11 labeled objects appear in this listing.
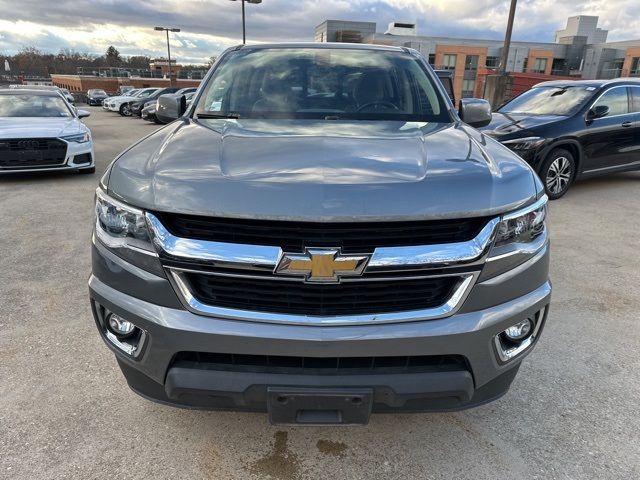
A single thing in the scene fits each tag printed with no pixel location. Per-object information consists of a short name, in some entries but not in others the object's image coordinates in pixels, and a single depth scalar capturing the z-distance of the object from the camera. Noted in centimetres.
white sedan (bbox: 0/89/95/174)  809
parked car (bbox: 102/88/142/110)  3380
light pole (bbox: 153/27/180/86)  4809
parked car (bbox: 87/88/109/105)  4816
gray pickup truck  180
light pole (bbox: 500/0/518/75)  1647
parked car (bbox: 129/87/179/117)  2694
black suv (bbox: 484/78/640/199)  711
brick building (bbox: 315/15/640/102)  5788
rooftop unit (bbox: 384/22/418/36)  6406
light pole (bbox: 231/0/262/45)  2794
